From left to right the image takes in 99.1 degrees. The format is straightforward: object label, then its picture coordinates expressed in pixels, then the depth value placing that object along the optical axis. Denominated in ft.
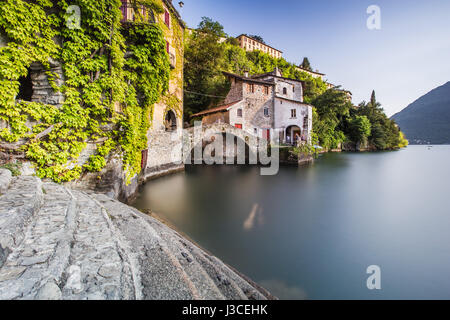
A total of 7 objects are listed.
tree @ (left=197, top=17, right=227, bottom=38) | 98.43
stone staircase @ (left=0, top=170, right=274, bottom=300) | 4.52
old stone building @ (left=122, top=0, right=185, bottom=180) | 35.27
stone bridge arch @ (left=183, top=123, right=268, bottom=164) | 49.55
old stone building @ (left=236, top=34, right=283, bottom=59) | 182.80
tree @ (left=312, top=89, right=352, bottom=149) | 97.35
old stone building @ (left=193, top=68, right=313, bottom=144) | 71.92
